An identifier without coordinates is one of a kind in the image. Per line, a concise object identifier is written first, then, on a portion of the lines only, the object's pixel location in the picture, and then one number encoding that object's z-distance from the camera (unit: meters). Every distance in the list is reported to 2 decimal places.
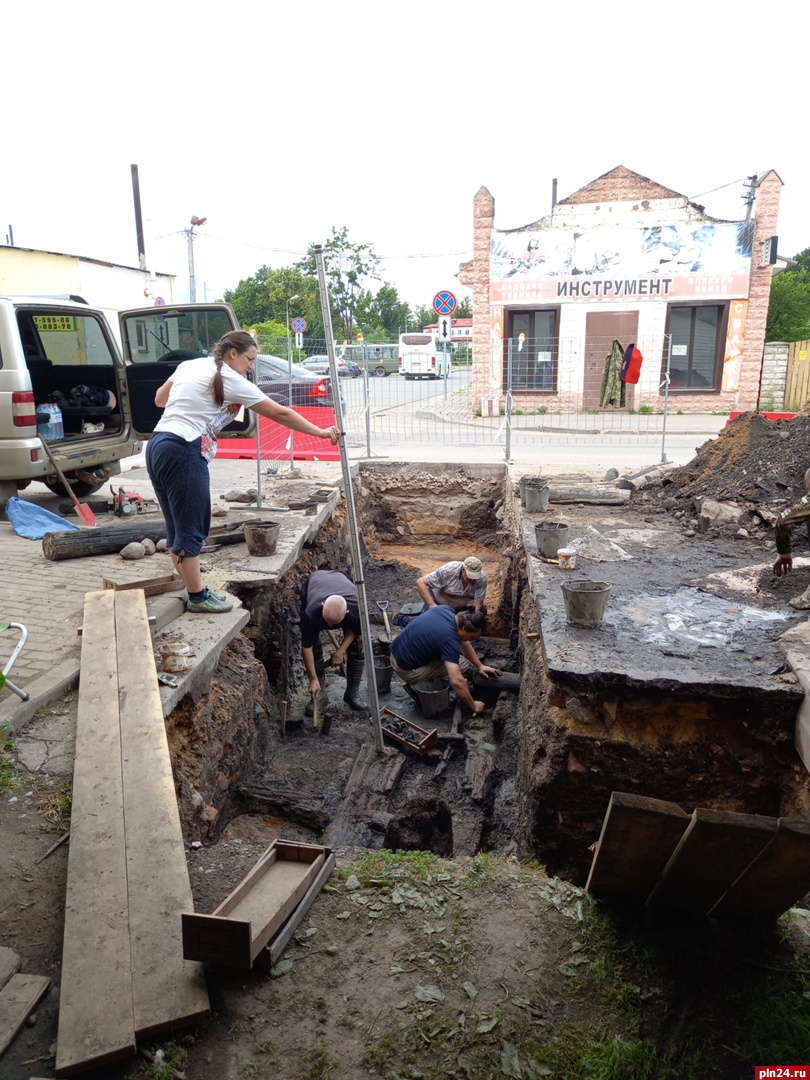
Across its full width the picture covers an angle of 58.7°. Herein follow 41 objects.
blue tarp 6.97
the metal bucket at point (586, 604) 4.39
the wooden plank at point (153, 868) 2.05
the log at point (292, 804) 4.47
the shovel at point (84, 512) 7.43
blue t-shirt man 6.09
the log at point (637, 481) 9.27
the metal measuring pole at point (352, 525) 4.60
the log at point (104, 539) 6.10
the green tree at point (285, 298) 38.83
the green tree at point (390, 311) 52.84
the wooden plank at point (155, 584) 5.00
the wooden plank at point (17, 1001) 1.98
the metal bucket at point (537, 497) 7.86
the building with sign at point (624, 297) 19.66
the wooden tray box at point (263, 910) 2.09
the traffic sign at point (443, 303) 19.09
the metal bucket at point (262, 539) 6.24
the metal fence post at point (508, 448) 12.15
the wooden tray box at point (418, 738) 5.65
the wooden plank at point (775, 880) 2.24
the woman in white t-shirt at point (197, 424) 4.46
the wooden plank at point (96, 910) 1.92
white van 32.03
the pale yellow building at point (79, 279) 20.52
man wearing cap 7.09
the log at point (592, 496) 8.57
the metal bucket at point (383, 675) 6.72
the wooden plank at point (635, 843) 2.29
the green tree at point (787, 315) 32.50
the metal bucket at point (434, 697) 6.45
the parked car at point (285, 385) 13.60
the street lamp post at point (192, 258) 24.08
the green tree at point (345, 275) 37.53
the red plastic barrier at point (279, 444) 12.88
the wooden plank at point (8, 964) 2.15
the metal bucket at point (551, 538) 5.99
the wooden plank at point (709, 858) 2.22
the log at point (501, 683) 6.56
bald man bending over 5.91
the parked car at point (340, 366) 23.55
